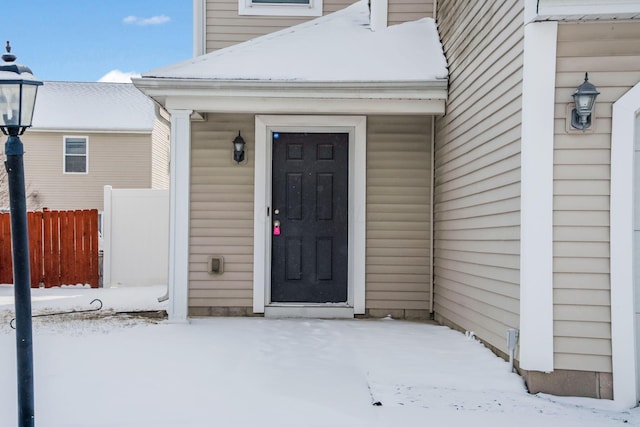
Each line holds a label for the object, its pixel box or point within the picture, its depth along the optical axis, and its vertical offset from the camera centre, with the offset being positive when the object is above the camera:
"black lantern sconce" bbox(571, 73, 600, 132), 3.61 +0.66
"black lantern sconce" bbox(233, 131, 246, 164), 6.32 +0.65
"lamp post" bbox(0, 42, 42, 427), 2.93 -0.02
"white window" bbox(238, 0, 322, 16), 7.00 +2.43
